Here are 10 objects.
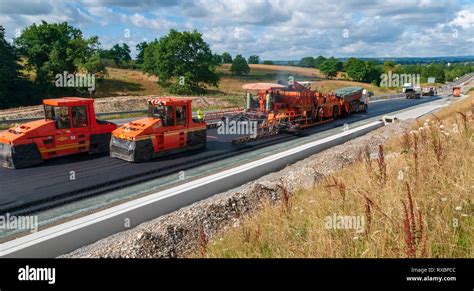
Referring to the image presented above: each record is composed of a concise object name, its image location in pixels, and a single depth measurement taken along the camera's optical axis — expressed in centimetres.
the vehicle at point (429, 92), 4781
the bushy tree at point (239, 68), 9369
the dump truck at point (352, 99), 2478
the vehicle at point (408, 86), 4482
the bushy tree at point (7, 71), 4094
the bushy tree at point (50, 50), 4981
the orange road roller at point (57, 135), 1078
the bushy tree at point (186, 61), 6034
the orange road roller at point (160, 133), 1177
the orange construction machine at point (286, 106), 1772
